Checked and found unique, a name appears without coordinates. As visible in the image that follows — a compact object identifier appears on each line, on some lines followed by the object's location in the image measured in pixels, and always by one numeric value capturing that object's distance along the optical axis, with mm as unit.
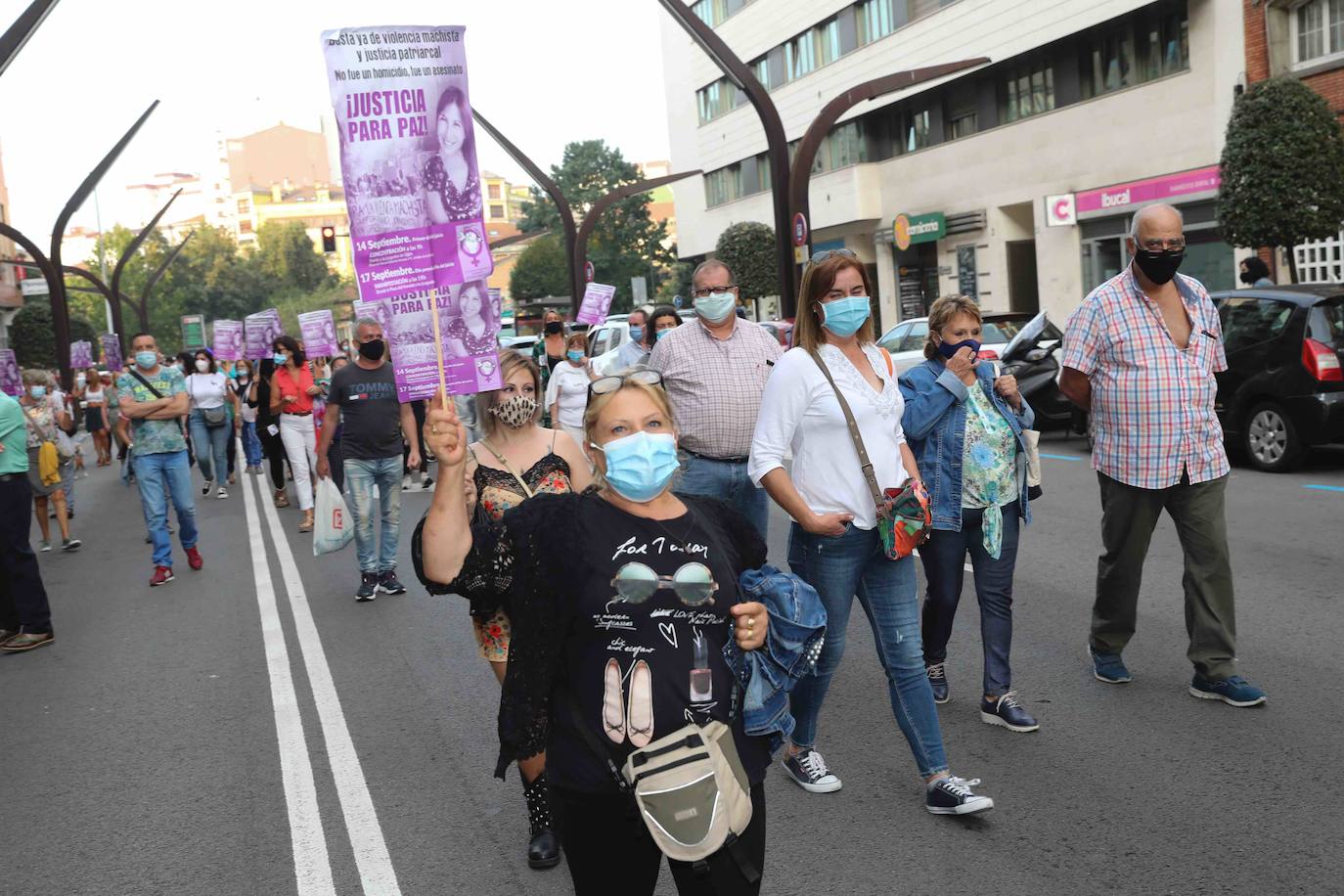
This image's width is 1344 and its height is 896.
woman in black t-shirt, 2682
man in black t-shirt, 9305
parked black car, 11805
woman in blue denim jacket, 5293
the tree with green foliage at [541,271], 88250
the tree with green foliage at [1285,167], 19188
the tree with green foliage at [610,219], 87625
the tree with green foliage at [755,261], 42625
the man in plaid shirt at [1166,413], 5477
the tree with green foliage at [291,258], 111188
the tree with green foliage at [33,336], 56156
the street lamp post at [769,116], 18750
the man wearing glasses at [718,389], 6023
